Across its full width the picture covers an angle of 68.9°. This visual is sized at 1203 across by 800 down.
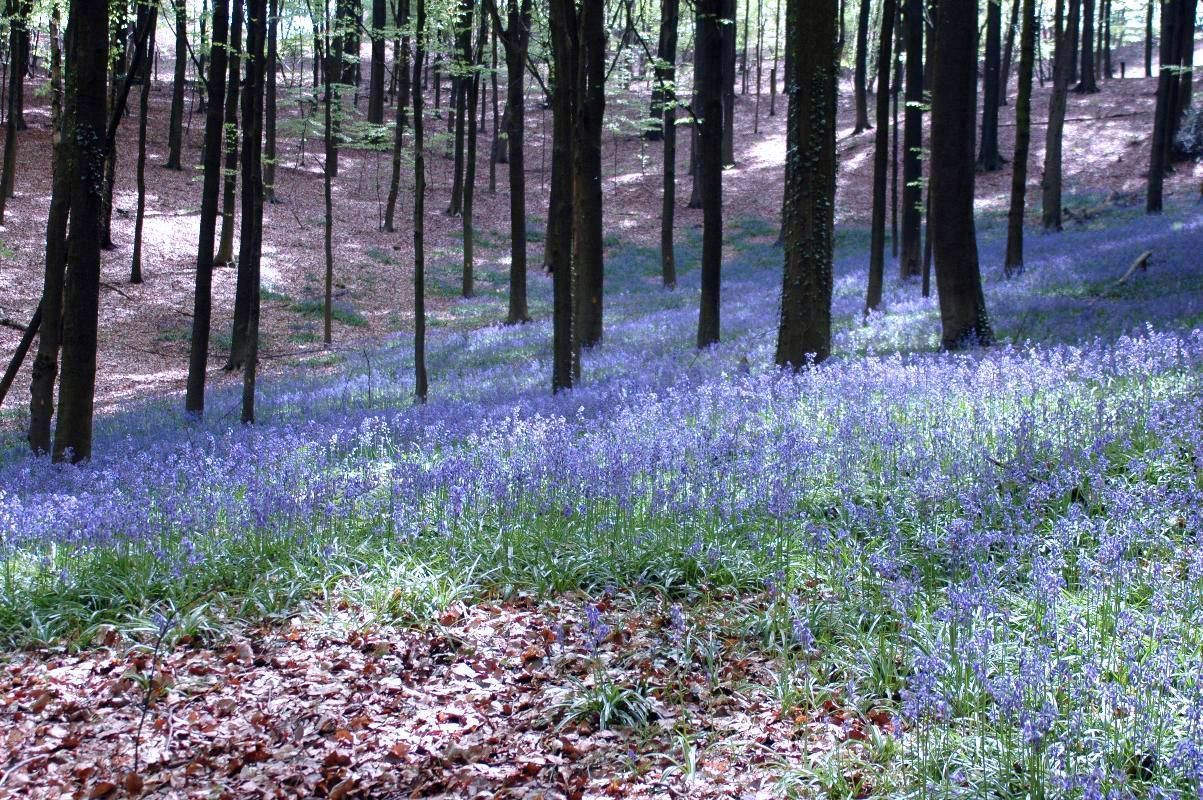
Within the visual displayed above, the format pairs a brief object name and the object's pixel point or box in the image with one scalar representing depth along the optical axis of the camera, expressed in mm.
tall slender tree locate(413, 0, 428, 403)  13500
